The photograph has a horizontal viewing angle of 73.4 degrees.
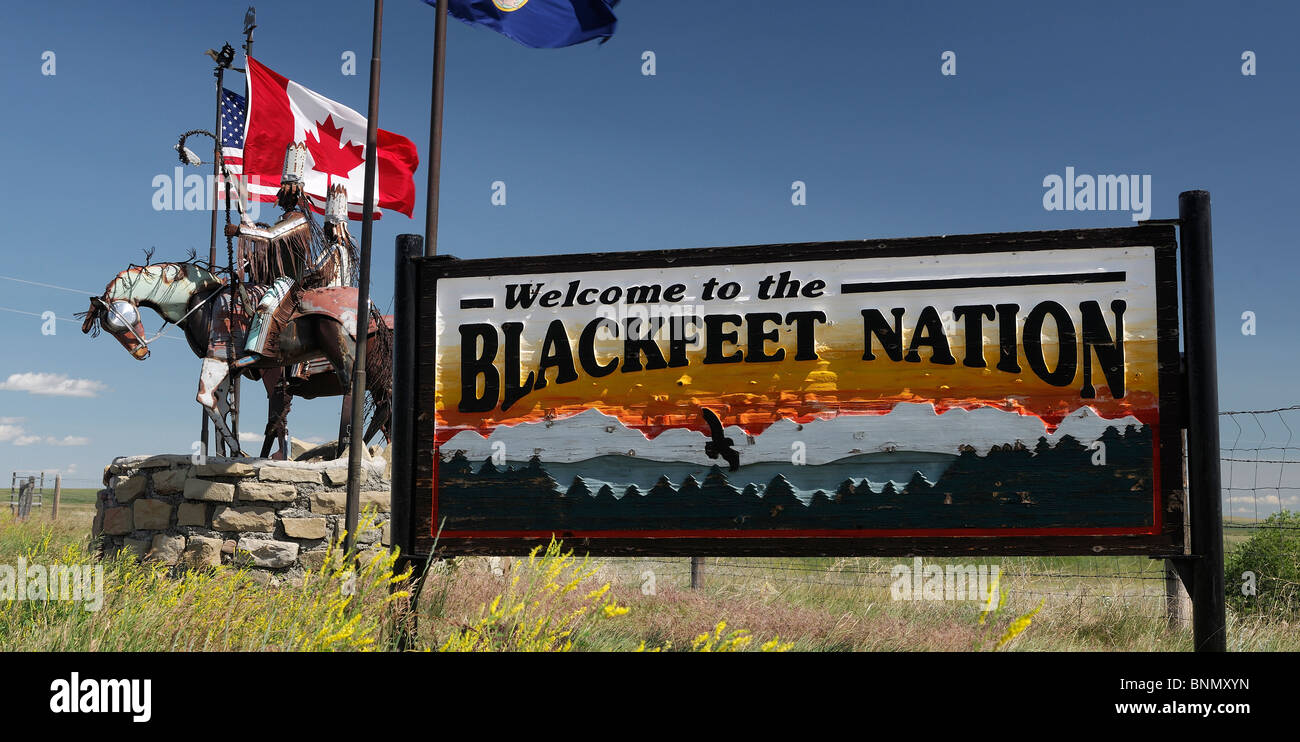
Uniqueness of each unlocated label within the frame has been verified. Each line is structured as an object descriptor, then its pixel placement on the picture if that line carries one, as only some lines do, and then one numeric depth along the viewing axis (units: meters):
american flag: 14.50
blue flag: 10.70
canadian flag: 12.63
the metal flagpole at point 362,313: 8.77
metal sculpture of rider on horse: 10.88
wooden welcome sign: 5.09
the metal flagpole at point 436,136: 8.89
